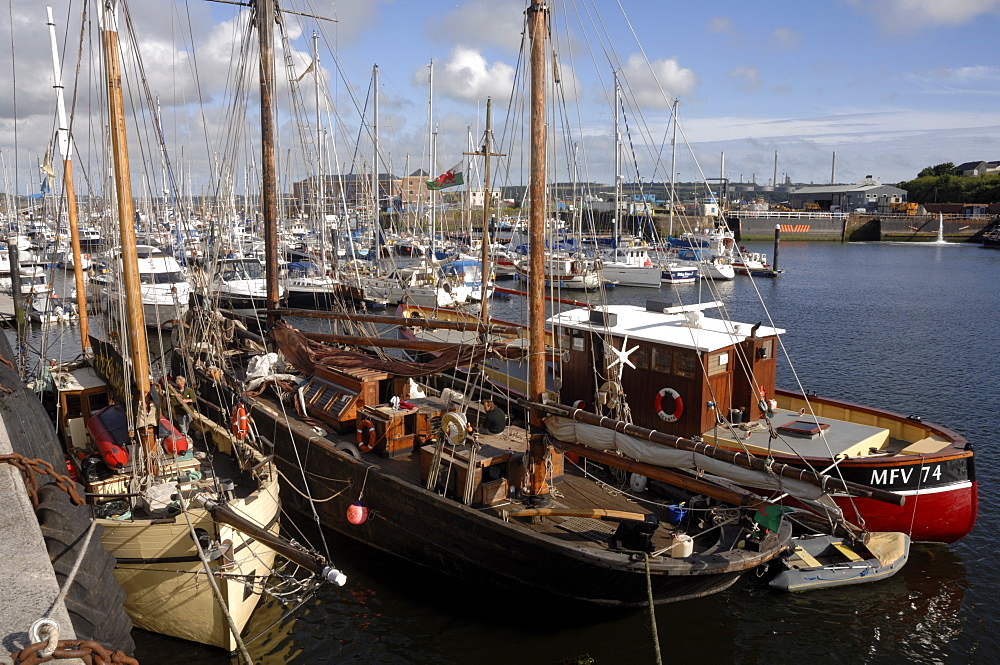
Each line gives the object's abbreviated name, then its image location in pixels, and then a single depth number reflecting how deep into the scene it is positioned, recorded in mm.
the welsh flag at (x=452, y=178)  32781
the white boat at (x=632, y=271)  67688
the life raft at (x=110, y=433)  14008
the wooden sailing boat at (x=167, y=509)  11641
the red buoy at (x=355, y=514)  13422
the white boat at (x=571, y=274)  59281
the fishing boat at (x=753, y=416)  16000
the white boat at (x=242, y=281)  46184
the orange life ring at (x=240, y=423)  15266
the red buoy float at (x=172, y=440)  13953
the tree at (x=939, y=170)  168562
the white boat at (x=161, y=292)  41500
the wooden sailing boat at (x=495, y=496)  12500
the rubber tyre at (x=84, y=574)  4176
